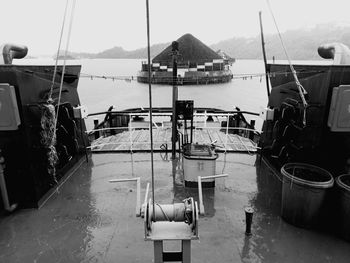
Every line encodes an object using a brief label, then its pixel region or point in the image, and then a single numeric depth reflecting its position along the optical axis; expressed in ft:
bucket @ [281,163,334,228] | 13.07
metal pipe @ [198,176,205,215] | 8.71
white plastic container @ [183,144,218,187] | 18.25
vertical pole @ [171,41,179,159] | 21.47
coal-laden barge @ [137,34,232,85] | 173.37
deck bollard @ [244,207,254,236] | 13.11
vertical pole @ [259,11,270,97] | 27.63
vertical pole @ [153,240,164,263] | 8.38
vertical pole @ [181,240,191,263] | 8.43
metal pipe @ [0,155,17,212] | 14.58
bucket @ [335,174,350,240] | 12.57
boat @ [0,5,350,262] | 12.10
